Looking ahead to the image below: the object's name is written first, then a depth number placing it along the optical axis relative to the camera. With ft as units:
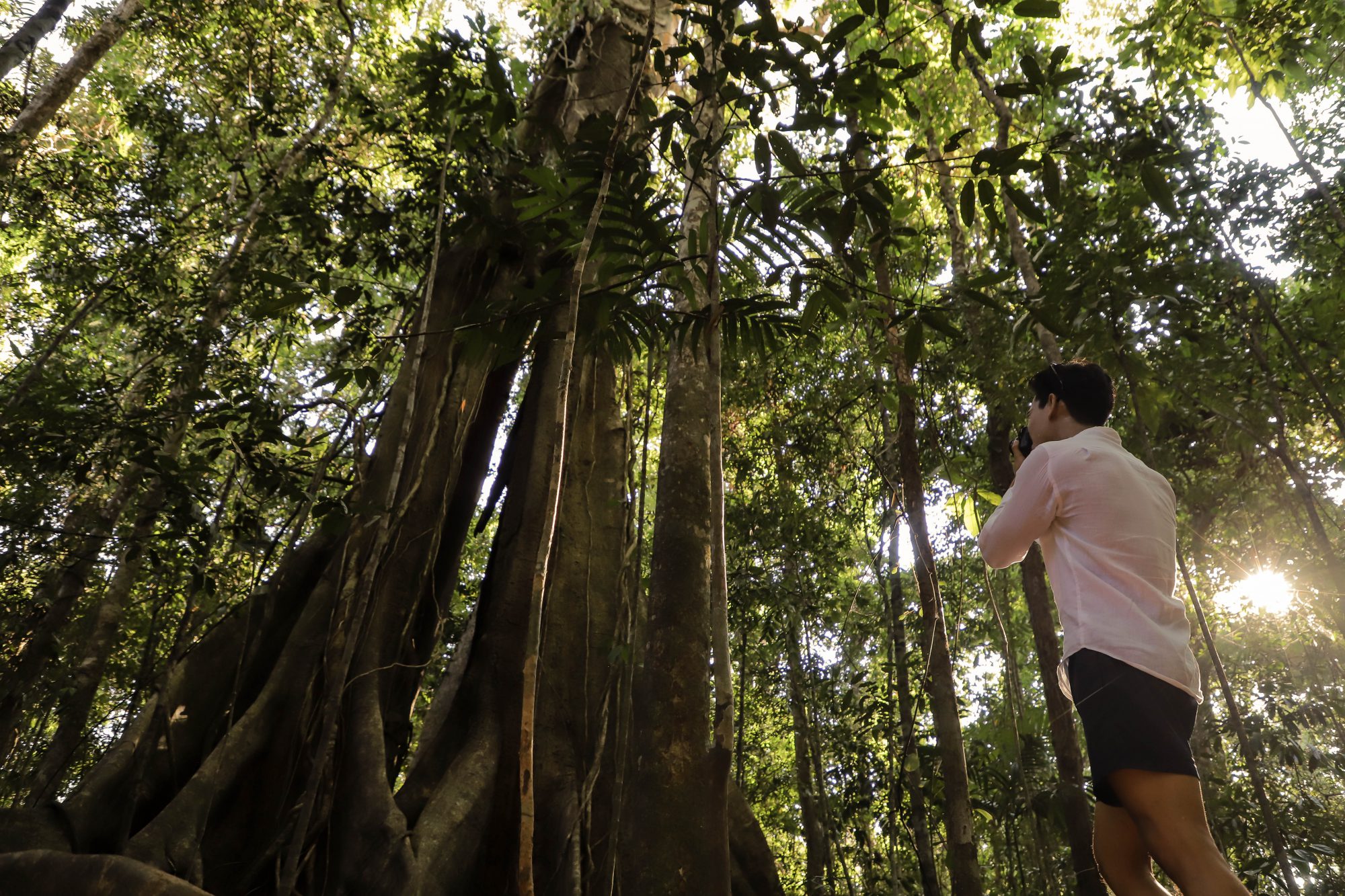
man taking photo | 4.66
